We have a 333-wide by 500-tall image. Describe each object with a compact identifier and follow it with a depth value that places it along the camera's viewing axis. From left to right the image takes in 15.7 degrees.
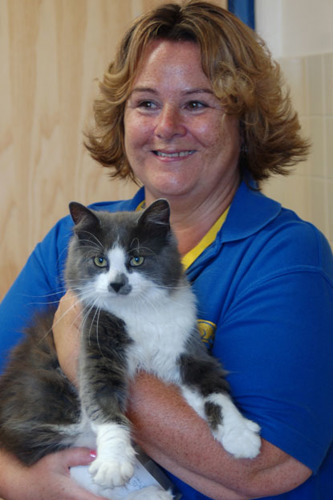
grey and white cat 1.27
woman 1.24
